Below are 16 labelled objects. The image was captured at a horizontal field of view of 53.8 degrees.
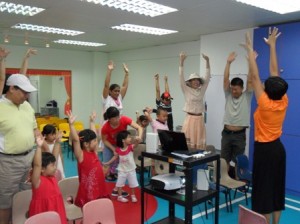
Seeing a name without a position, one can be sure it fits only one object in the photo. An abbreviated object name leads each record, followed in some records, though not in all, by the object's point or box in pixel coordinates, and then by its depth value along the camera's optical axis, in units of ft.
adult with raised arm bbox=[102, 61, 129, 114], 15.38
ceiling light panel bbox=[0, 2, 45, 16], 13.44
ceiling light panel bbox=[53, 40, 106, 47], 24.17
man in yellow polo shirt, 8.27
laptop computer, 8.39
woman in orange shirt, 8.43
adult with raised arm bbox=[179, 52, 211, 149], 15.08
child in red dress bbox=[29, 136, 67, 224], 8.14
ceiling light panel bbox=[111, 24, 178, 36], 17.88
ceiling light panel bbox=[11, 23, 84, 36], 18.01
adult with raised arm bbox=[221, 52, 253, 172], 14.46
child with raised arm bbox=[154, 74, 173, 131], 19.51
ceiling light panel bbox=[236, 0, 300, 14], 12.18
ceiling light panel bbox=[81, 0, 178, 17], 12.55
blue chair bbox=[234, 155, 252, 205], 14.35
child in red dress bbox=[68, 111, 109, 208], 9.79
